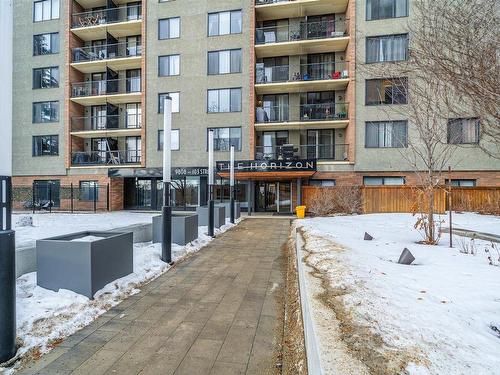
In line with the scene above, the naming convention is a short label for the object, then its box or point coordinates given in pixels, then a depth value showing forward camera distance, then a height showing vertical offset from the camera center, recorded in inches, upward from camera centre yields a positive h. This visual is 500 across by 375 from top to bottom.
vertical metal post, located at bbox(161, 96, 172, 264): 248.8 -6.2
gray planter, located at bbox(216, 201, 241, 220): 623.0 -57.5
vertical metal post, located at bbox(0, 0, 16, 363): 111.0 -9.1
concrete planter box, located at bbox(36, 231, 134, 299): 163.0 -45.4
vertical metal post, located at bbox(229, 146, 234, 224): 537.2 -3.4
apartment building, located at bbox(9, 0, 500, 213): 767.1 +258.9
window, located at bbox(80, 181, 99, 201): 907.4 -20.0
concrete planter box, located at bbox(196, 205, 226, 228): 440.9 -48.3
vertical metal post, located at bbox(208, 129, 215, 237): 386.6 -26.0
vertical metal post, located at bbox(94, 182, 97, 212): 878.4 -48.5
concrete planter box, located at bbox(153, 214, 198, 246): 301.4 -46.8
